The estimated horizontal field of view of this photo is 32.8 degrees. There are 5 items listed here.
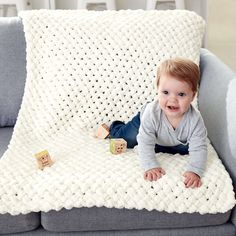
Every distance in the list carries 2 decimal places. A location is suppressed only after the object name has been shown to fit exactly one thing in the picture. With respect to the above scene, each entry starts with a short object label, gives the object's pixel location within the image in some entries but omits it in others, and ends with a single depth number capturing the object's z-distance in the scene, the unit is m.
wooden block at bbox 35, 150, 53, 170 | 1.40
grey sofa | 1.33
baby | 1.37
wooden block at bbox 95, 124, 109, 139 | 1.65
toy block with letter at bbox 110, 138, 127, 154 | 1.49
